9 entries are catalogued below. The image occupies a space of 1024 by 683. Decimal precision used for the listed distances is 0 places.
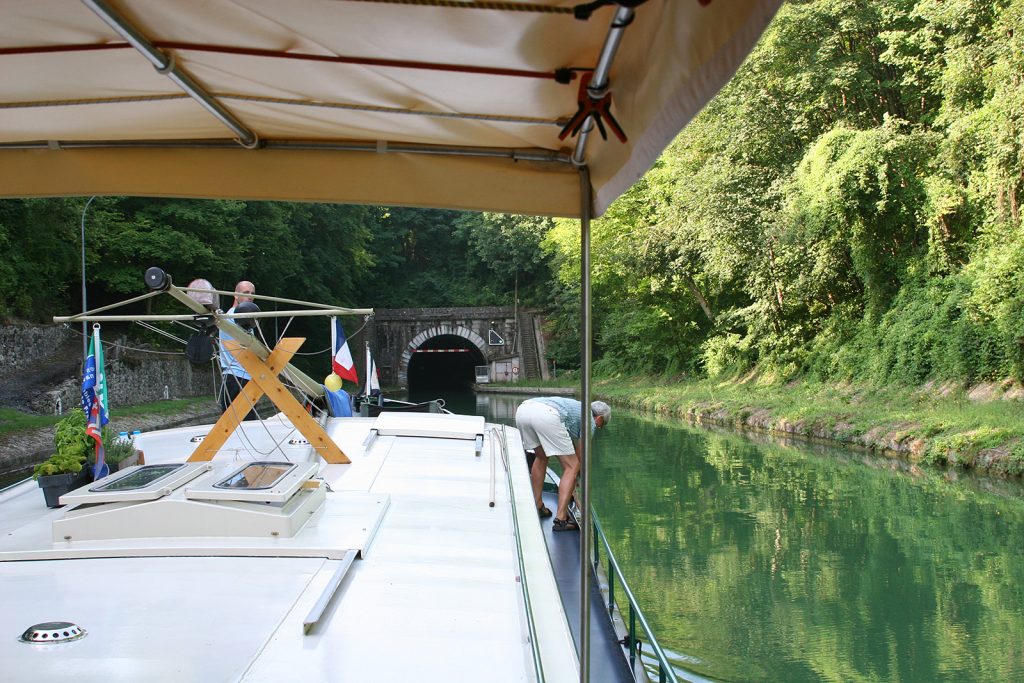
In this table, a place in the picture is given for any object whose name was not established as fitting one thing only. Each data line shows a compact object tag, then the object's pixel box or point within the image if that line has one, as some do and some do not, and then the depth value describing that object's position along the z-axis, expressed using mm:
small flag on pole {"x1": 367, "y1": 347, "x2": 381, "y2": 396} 14389
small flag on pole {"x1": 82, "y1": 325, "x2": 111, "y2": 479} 4703
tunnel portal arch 41781
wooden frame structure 5270
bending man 5934
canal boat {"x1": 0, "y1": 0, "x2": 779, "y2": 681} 1852
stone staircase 40125
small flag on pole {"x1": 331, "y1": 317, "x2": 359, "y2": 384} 7641
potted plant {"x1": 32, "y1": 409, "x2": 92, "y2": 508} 4426
